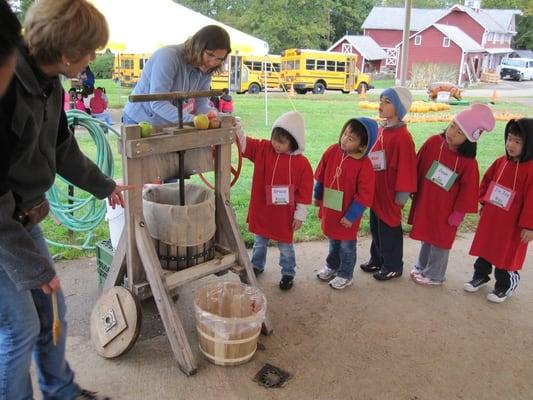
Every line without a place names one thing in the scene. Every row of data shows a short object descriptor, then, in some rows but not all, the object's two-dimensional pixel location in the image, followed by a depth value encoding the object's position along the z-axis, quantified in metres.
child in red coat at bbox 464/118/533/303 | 3.14
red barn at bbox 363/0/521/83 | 28.64
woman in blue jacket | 3.00
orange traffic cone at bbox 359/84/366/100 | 20.02
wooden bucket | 2.47
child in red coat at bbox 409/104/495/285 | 3.24
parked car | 31.14
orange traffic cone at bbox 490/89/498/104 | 17.40
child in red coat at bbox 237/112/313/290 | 3.18
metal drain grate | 2.44
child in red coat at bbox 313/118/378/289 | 3.23
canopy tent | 8.05
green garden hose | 3.42
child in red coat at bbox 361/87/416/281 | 3.38
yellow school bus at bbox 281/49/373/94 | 22.28
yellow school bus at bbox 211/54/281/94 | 20.33
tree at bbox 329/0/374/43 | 22.80
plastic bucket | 3.13
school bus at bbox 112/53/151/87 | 21.00
